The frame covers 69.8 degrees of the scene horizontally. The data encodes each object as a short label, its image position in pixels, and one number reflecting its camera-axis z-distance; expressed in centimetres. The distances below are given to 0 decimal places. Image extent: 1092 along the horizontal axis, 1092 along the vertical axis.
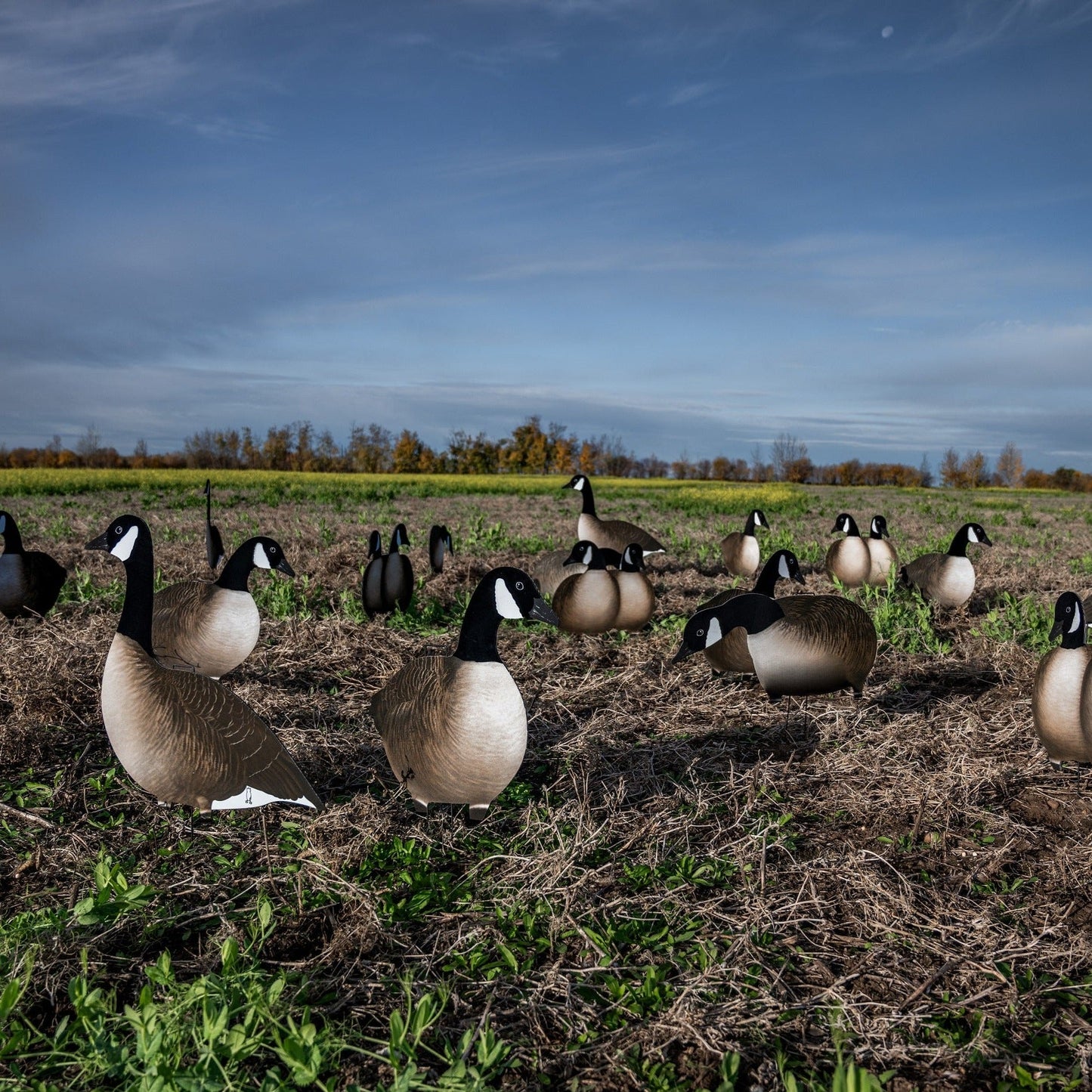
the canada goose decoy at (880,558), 1038
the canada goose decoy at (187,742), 379
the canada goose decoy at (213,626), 561
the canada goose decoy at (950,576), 891
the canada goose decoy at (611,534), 1104
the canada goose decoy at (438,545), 990
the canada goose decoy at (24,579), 767
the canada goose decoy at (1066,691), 447
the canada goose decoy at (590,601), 743
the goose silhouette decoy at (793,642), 552
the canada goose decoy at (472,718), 362
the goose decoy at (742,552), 1154
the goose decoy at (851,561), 1035
